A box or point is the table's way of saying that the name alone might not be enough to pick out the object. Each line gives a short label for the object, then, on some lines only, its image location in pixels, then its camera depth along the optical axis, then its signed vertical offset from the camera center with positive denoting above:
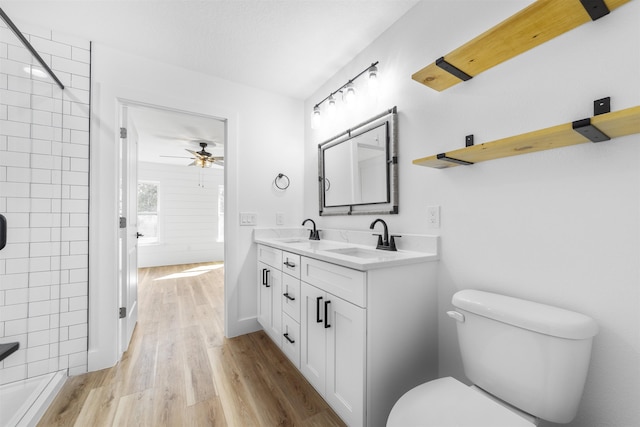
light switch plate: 2.45 +0.00
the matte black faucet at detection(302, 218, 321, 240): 2.43 -0.15
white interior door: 2.05 -0.07
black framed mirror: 1.76 +0.38
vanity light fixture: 1.82 +0.98
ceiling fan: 4.34 +1.01
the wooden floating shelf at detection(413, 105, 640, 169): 0.77 +0.28
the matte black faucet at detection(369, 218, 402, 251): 1.63 -0.16
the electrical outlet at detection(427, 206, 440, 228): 1.48 +0.01
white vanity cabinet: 1.17 -0.56
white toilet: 0.86 -0.56
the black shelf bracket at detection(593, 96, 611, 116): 0.91 +0.39
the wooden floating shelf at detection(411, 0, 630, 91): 0.90 +0.72
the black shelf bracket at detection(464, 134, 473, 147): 1.31 +0.39
